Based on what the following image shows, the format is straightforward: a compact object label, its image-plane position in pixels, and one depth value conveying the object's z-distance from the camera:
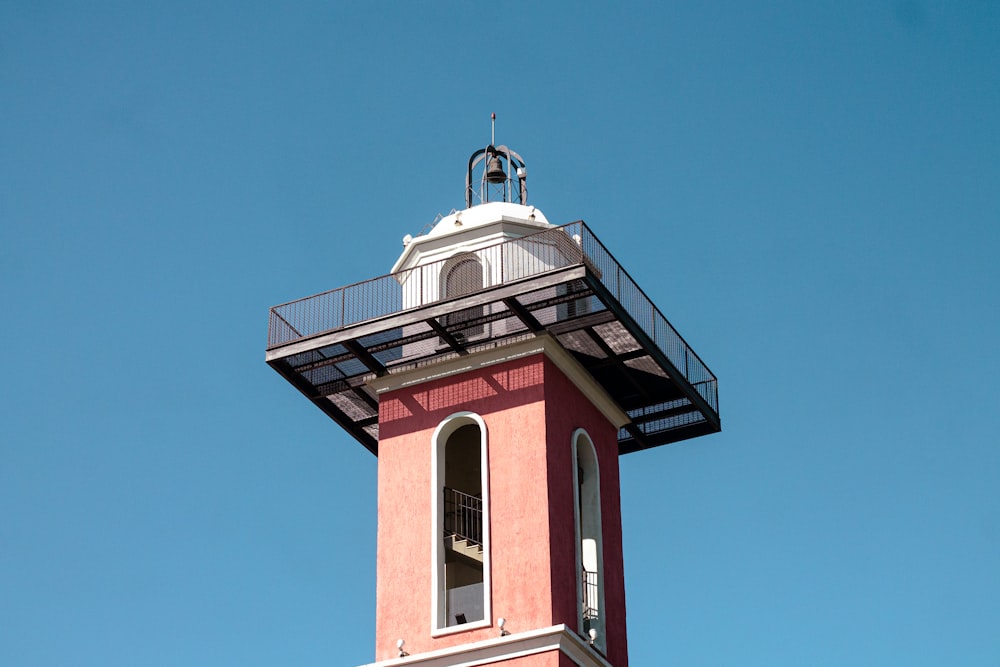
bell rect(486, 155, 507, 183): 38.94
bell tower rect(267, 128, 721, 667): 33.09
